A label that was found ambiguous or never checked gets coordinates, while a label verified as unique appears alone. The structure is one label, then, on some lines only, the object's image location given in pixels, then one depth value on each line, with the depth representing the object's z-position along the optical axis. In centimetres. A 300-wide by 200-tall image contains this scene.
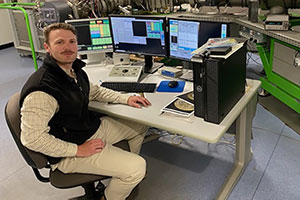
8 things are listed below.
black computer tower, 160
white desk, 165
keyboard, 219
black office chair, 163
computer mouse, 219
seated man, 158
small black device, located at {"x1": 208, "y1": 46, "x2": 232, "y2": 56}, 164
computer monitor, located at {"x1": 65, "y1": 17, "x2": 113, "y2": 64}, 257
